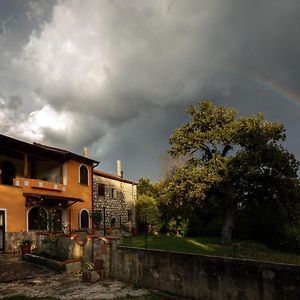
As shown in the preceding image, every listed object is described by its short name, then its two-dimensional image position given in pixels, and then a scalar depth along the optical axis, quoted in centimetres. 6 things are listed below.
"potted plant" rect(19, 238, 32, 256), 1685
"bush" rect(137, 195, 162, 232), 3394
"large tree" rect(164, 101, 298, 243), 2014
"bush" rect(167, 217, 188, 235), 3112
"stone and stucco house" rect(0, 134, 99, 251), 2058
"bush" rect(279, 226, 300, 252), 1958
